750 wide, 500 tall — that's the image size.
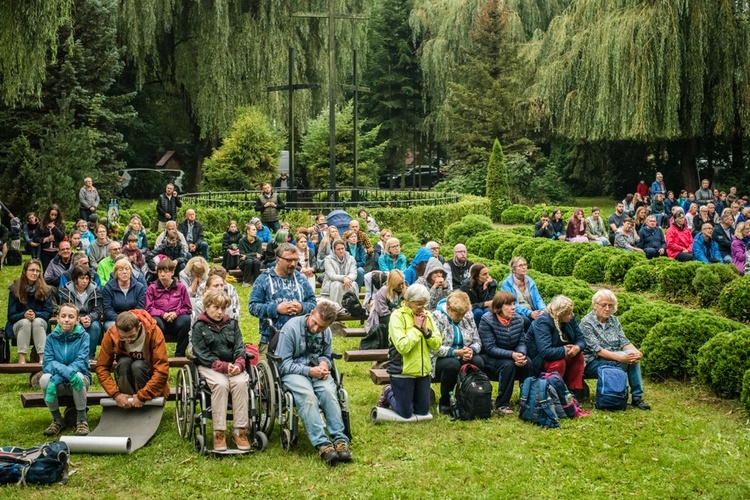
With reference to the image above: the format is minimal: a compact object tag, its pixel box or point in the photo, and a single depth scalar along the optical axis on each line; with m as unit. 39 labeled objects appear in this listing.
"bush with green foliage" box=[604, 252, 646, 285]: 14.72
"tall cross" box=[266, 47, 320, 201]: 20.92
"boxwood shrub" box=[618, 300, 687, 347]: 10.06
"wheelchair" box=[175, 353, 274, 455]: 7.22
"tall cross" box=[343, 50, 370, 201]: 21.86
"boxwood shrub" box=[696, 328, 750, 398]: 8.52
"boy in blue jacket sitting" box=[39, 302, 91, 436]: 7.52
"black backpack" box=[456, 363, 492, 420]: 8.09
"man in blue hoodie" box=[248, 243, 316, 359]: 8.35
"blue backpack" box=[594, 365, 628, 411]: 8.39
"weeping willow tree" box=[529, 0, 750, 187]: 25.75
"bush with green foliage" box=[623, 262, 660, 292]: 13.86
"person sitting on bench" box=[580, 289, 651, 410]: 8.59
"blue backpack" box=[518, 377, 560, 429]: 7.96
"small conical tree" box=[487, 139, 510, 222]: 28.69
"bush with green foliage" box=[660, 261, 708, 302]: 13.24
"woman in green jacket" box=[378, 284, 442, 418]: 7.91
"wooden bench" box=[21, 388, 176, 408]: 7.66
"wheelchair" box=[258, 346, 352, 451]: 7.21
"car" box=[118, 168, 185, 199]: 33.91
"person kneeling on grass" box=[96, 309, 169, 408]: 7.48
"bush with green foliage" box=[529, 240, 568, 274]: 16.31
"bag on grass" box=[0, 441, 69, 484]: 6.46
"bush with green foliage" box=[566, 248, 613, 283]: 15.24
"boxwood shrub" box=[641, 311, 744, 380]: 9.34
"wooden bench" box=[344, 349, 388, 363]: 9.02
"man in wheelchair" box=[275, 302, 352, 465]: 7.06
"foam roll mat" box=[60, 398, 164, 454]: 7.12
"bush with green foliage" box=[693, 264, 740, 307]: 12.80
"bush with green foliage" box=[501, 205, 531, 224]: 27.66
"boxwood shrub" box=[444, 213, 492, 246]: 19.30
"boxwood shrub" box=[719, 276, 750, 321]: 11.93
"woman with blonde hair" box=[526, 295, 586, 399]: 8.47
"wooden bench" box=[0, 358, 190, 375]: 8.43
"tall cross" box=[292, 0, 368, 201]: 20.91
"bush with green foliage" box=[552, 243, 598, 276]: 15.82
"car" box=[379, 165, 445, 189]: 45.06
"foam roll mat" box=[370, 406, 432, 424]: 7.99
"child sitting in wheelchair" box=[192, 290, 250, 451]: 7.17
